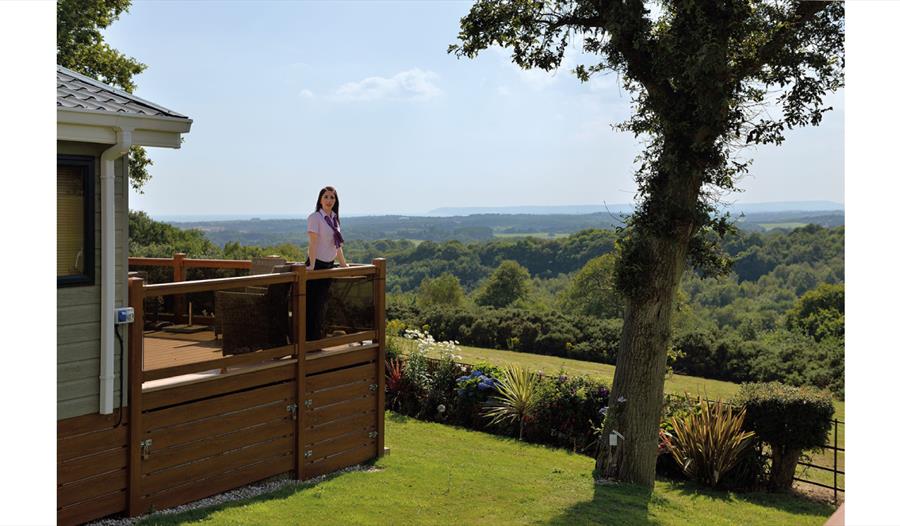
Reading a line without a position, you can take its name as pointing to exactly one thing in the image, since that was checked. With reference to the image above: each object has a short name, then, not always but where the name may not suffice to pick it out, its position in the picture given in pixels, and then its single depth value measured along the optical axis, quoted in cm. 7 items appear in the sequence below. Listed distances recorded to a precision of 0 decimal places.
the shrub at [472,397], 1227
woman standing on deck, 815
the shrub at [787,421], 953
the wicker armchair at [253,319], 730
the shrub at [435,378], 1261
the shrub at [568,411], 1116
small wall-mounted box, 606
